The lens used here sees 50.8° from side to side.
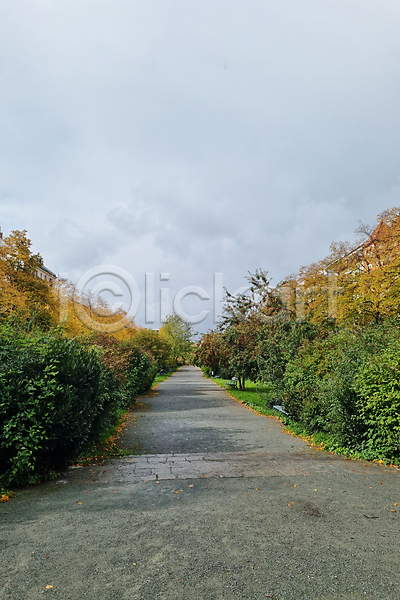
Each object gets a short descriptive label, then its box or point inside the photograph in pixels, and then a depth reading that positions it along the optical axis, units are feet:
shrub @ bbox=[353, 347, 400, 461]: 23.34
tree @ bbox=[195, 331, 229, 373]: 79.20
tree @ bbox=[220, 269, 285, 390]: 67.46
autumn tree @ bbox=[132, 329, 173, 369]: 101.91
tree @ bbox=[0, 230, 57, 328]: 92.34
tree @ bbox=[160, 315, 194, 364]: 266.57
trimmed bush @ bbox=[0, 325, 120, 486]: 19.65
